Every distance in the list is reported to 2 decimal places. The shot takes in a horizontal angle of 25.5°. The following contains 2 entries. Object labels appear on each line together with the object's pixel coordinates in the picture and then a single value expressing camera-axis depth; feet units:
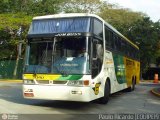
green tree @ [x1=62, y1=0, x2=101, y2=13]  164.04
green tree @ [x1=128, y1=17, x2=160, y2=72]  145.18
